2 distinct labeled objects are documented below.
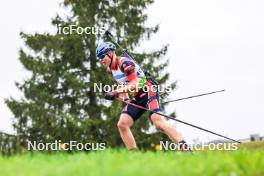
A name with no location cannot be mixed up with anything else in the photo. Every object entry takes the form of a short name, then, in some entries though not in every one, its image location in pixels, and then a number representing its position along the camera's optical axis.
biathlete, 12.60
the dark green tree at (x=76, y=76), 29.06
